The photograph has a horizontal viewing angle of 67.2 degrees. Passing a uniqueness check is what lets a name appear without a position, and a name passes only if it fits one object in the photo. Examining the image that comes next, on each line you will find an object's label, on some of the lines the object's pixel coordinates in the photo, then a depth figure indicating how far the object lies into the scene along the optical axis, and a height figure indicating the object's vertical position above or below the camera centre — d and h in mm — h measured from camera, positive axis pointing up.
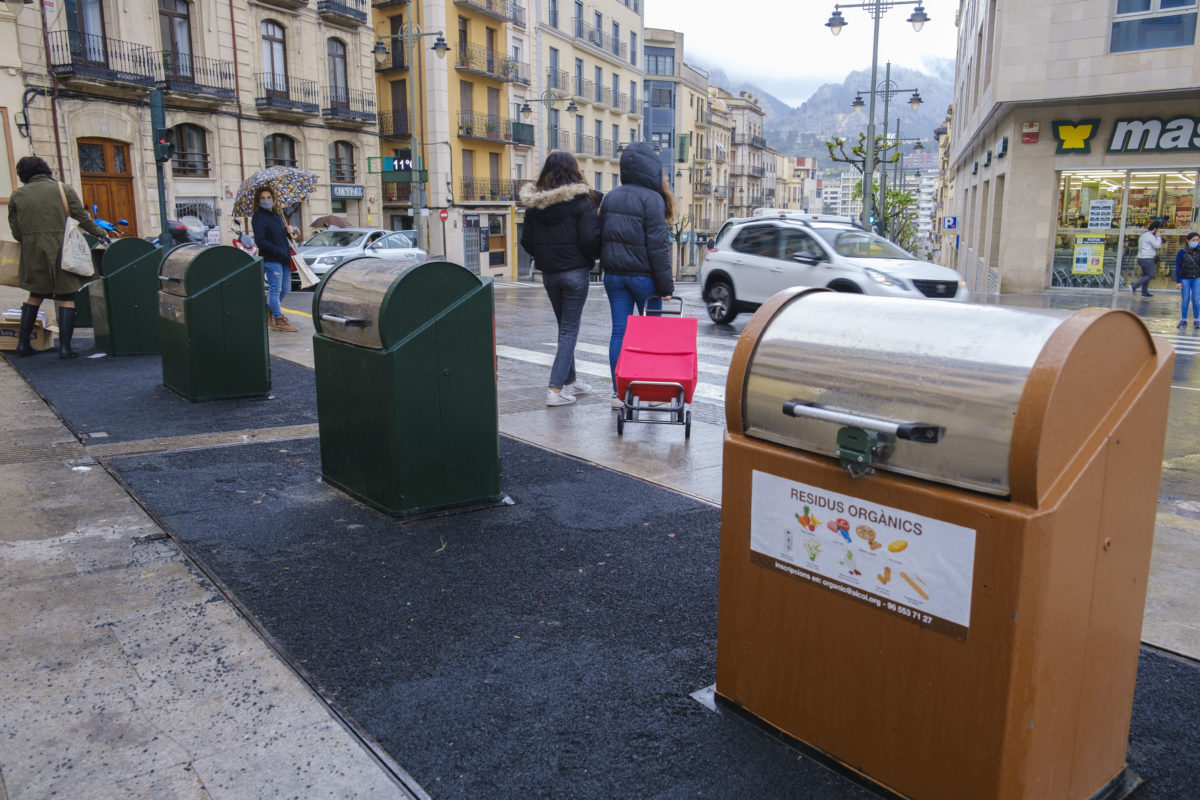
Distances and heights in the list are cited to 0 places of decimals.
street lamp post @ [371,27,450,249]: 31605 +3718
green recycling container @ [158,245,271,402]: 6875 -679
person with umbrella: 10719 -101
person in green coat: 8609 +63
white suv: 12320 -469
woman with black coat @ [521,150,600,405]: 6844 +1
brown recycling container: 1957 -699
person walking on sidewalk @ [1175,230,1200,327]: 14883 -686
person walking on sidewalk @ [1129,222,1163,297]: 18812 -385
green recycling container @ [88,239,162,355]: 9094 -657
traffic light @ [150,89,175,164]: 14106 +1688
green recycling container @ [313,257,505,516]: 4258 -722
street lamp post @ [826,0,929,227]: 24516 +5809
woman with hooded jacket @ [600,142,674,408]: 6855 +15
